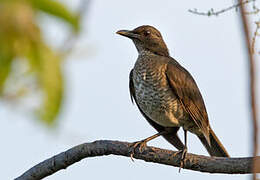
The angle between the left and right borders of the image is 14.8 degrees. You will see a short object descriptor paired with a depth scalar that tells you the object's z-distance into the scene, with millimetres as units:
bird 11141
